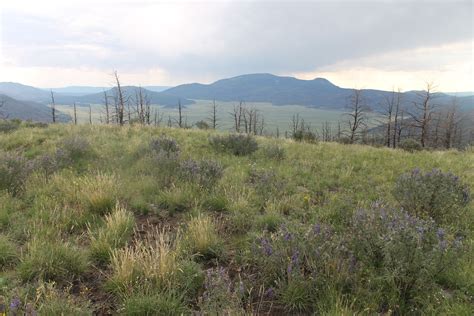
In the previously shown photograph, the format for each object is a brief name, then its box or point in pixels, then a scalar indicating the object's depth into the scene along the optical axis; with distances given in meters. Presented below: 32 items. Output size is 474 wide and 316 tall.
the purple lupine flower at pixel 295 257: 3.42
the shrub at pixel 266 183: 6.52
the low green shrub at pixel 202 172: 6.70
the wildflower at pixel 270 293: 3.26
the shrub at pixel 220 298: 2.80
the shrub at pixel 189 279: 3.42
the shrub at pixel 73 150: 8.55
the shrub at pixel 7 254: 3.90
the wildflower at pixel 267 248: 3.70
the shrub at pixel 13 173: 6.39
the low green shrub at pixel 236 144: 10.79
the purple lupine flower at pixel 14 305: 2.60
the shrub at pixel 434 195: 5.32
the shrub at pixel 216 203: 5.89
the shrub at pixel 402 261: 3.18
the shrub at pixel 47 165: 7.48
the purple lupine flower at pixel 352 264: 3.38
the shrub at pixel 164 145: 9.61
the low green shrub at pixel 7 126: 15.15
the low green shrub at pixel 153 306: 3.04
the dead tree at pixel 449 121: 43.72
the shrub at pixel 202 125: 30.65
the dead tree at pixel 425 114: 33.62
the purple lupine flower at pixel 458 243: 3.29
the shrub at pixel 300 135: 20.65
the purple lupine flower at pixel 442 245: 3.15
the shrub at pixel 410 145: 22.40
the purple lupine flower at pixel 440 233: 3.40
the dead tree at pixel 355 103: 40.65
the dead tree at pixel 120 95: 33.37
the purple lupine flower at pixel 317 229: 3.86
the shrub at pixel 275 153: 10.27
